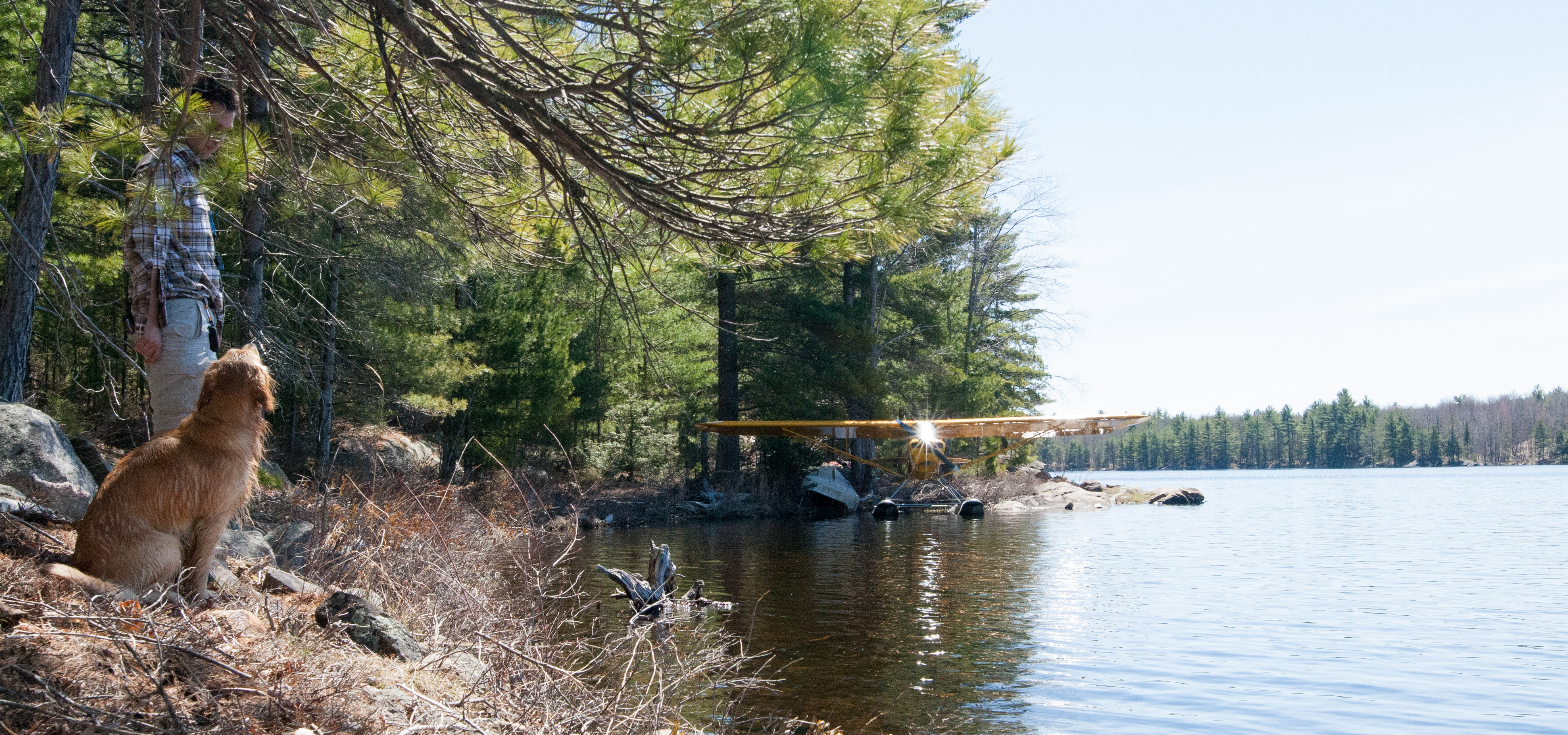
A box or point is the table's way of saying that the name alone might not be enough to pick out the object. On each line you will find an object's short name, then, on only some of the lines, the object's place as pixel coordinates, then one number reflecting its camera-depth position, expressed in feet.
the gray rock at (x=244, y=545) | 18.69
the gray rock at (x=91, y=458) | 20.44
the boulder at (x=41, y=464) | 16.79
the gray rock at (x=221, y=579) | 14.38
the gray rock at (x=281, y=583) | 17.42
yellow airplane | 77.97
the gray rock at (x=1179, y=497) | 116.78
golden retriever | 11.73
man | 12.02
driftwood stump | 31.76
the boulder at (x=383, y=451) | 54.34
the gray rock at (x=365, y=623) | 14.92
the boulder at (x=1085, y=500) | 106.52
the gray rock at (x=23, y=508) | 14.83
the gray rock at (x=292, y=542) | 22.25
